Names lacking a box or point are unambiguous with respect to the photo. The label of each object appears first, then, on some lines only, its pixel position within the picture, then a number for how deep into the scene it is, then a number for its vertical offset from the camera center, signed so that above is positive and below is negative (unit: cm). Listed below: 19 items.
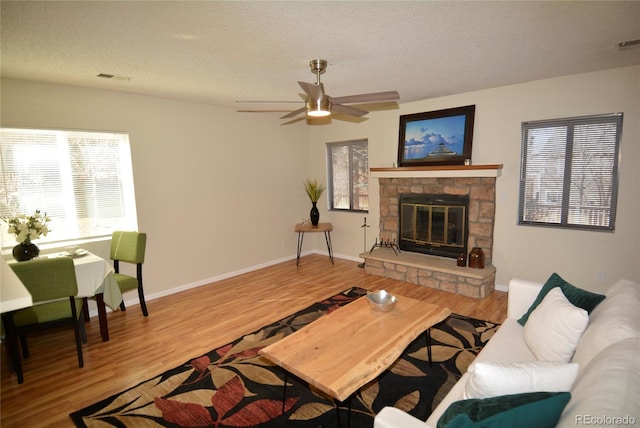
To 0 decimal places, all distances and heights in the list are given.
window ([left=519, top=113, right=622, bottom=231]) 349 +1
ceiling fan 244 +62
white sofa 100 -74
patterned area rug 214 -155
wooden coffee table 178 -107
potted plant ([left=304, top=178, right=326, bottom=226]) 584 -28
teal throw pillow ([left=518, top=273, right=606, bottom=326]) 198 -78
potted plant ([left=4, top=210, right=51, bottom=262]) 293 -45
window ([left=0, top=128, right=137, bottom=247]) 334 +2
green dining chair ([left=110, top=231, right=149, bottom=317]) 355 -82
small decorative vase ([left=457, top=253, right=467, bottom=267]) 428 -111
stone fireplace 412 -71
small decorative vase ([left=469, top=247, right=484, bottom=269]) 418 -107
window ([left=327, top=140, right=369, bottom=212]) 572 +4
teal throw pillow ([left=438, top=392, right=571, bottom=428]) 108 -81
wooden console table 558 -88
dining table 303 -95
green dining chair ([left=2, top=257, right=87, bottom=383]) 253 -100
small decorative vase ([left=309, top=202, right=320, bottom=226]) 583 -66
